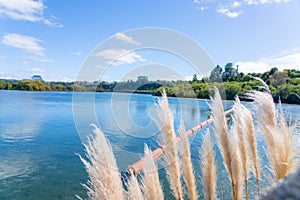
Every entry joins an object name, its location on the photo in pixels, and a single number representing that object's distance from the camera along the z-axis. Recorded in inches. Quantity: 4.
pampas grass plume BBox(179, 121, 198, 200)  62.8
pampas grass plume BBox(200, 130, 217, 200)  66.3
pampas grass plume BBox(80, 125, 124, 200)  45.0
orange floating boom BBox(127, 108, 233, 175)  85.1
